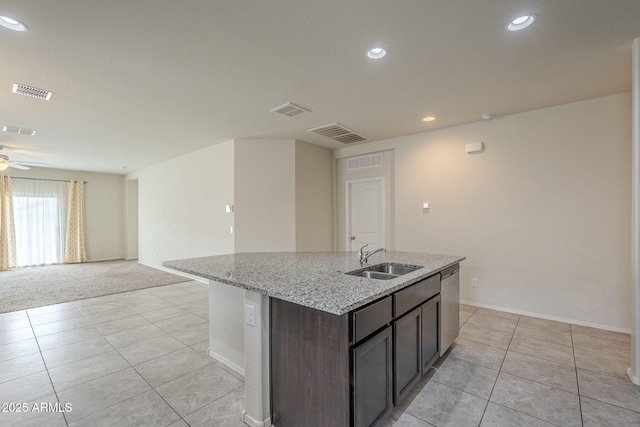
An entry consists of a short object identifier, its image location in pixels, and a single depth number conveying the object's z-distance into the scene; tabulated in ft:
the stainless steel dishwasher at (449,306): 8.55
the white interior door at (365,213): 17.44
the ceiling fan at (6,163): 17.22
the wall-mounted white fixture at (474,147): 13.56
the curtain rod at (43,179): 24.37
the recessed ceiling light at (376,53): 7.73
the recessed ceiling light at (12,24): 6.41
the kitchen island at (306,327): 4.89
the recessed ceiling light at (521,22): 6.56
